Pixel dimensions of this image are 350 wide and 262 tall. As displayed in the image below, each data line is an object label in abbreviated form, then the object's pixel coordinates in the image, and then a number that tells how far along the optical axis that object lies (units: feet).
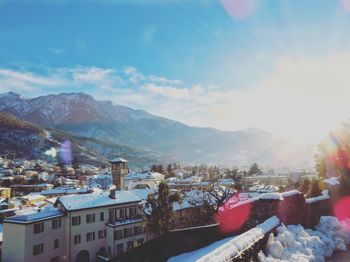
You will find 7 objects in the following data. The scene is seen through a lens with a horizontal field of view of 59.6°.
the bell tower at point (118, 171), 191.83
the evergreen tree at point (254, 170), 444.96
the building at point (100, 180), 334.85
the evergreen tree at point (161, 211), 102.68
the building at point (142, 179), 251.56
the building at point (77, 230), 97.86
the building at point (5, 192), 234.35
